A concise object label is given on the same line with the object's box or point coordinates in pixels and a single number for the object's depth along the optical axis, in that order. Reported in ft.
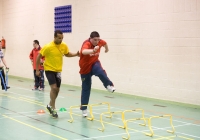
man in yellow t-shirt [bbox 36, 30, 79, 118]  24.82
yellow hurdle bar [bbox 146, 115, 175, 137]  20.24
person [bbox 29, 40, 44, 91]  41.78
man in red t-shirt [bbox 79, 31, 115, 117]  23.80
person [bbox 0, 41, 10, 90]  37.79
